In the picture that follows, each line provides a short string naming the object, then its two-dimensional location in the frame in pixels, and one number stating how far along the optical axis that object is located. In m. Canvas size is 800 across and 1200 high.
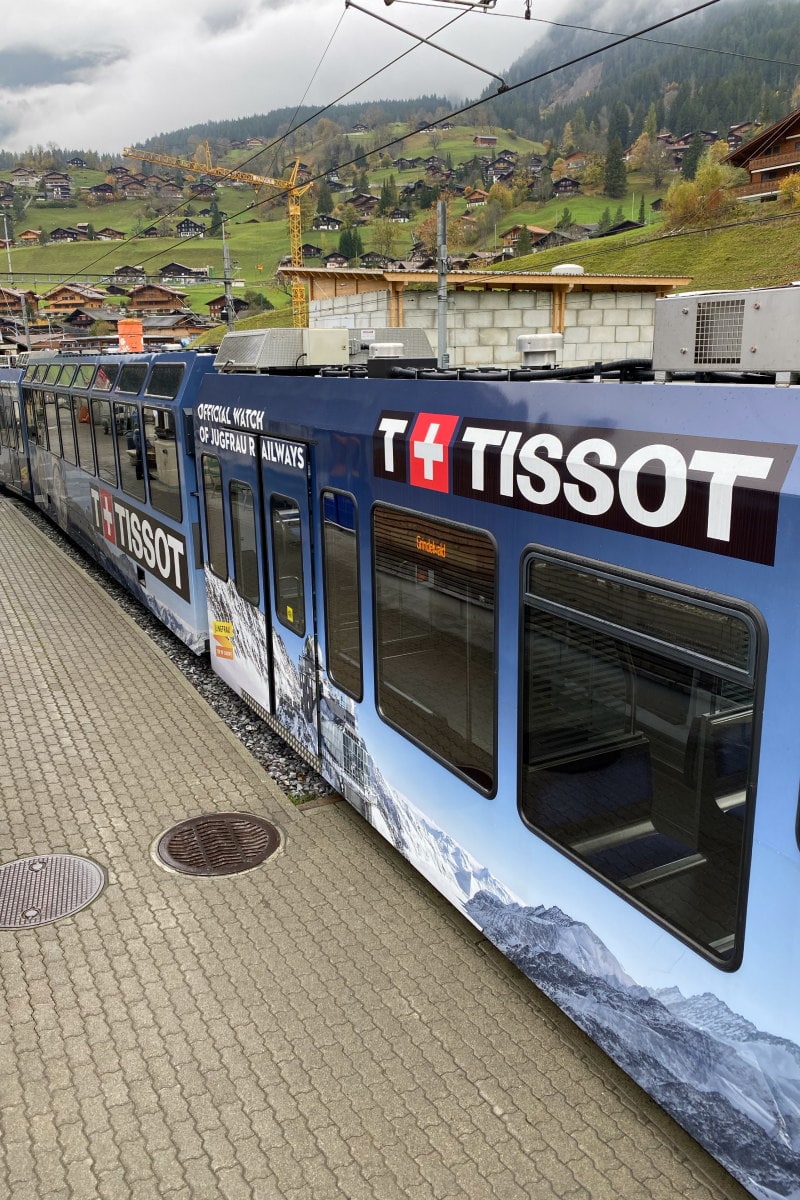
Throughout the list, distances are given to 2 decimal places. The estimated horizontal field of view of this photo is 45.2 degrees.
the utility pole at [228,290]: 22.84
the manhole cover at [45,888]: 5.43
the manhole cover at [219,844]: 5.93
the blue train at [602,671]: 2.96
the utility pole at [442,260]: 15.24
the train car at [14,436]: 18.72
